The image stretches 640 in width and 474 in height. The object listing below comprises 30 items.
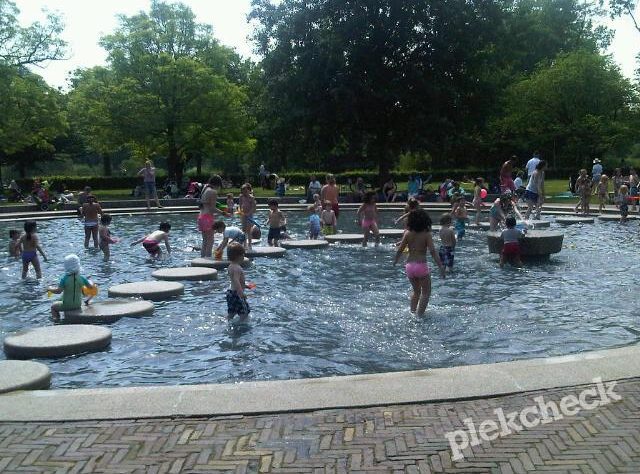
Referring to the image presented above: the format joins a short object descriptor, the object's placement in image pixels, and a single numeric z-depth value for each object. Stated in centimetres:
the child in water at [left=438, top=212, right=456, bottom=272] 1302
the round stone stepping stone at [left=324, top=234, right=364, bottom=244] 1861
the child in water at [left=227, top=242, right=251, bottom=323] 941
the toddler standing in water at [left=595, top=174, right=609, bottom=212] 2692
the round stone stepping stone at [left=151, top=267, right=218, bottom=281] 1279
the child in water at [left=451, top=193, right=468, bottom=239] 1803
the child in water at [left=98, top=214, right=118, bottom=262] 1599
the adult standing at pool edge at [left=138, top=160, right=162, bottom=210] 3063
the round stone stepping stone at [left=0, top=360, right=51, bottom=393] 624
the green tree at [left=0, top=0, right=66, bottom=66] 3941
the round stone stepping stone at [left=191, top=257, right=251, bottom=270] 1435
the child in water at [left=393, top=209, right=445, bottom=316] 962
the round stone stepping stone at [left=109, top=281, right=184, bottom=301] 1120
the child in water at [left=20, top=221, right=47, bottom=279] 1323
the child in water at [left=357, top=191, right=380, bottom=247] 1719
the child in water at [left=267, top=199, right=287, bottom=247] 1745
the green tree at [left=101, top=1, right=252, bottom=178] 4219
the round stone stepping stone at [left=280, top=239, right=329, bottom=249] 1745
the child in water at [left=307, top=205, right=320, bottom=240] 1878
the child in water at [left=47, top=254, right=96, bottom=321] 966
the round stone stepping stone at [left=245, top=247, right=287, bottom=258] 1595
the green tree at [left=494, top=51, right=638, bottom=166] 5350
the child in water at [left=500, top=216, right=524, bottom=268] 1408
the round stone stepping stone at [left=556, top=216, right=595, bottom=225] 2317
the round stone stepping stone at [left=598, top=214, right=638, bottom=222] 2438
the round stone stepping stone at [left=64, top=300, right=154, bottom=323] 963
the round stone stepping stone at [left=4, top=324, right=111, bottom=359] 789
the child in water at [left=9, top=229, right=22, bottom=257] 1533
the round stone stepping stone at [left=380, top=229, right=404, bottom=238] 1952
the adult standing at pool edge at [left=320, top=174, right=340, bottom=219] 1995
